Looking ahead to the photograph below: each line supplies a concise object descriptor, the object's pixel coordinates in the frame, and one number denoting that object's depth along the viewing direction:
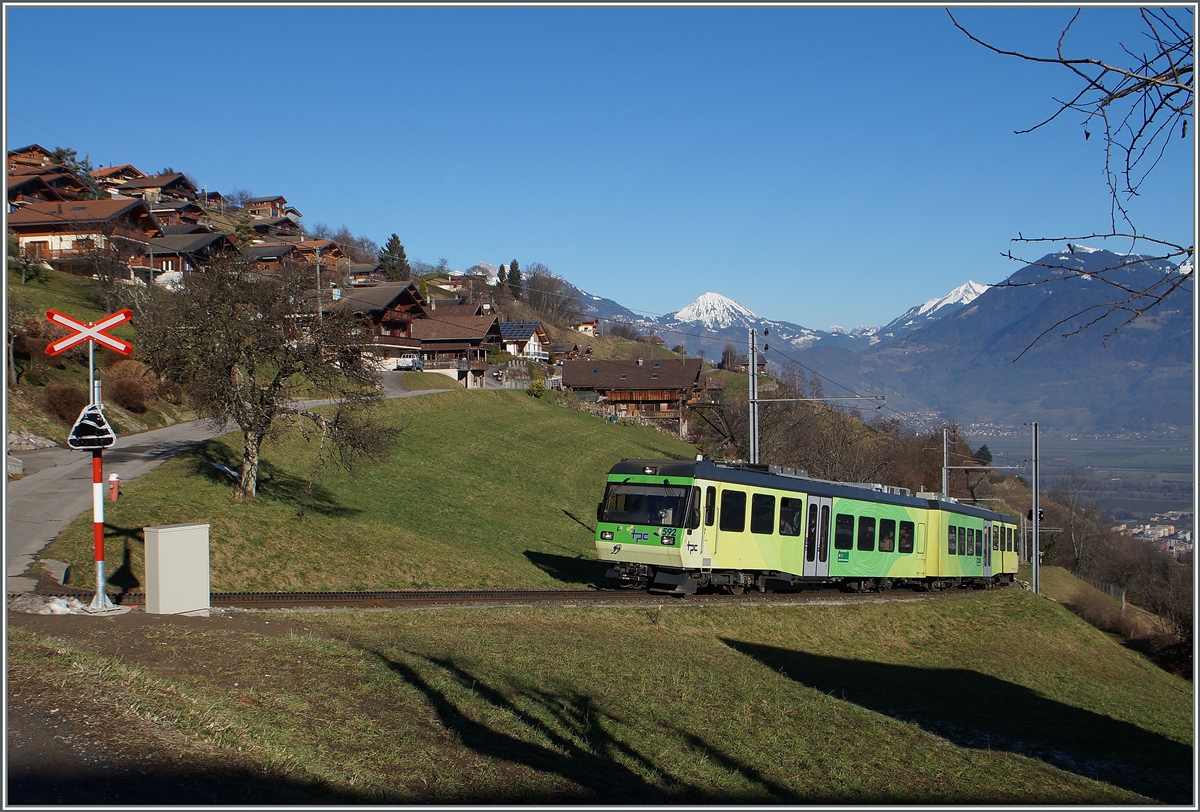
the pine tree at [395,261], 133.88
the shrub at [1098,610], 46.50
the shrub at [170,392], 40.41
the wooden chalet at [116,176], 122.36
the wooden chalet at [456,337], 83.36
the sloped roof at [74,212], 64.81
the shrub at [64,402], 32.47
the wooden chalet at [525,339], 118.94
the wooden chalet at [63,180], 85.25
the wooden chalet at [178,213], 110.94
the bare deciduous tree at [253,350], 24.27
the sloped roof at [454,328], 86.00
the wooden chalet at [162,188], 126.81
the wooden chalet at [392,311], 74.44
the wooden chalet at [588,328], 182.00
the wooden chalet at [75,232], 61.28
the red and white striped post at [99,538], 11.90
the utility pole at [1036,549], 38.94
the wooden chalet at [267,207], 160.75
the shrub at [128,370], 38.62
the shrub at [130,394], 37.53
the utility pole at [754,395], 31.95
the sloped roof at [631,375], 100.00
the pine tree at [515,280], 174.88
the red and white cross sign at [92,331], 11.70
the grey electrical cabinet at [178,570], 12.13
